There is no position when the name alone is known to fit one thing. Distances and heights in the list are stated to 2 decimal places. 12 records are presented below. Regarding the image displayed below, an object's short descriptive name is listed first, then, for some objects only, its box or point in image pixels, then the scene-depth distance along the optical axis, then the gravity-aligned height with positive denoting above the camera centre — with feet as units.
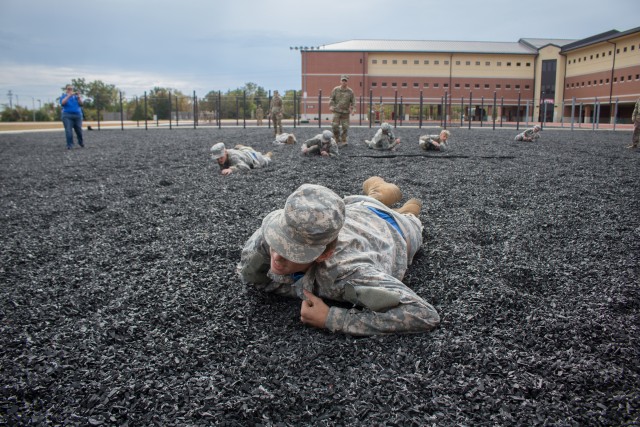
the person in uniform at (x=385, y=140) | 39.68 +0.04
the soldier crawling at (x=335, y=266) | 7.41 -2.31
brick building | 172.04 +26.18
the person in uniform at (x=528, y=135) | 48.71 +0.64
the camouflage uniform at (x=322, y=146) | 34.53 -0.43
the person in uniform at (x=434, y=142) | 37.65 -0.11
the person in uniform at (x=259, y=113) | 96.35 +5.57
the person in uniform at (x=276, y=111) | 55.06 +3.41
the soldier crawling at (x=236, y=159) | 26.50 -1.18
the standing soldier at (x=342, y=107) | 43.09 +3.07
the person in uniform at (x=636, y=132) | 41.14 +0.85
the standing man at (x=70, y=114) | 41.98 +2.25
